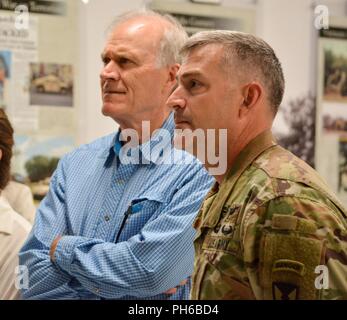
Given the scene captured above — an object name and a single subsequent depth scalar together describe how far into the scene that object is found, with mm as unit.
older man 2143
